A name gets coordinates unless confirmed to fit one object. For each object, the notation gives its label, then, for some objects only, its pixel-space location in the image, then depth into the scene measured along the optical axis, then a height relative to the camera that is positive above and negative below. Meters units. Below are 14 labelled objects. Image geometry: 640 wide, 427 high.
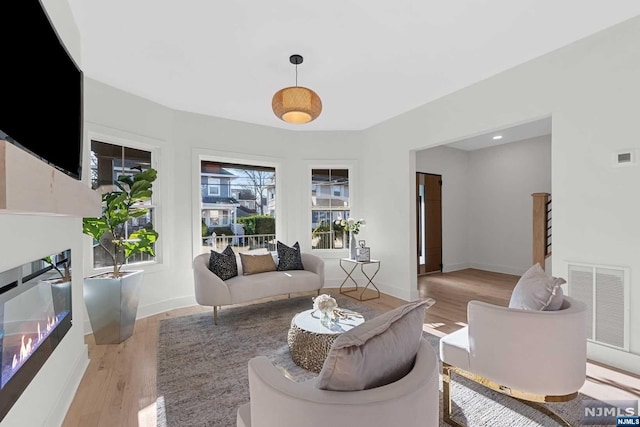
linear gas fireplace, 1.29 -0.57
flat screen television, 1.01 +0.53
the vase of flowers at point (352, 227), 4.93 -0.28
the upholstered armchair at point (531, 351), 1.67 -0.81
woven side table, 2.46 -1.07
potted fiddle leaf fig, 2.96 -0.66
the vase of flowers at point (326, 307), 2.67 -0.86
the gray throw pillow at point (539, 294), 1.80 -0.52
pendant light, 2.61 +0.94
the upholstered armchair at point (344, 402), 0.96 -0.64
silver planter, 2.96 -0.93
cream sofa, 3.54 -0.92
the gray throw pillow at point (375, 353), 1.03 -0.51
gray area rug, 1.92 -1.33
